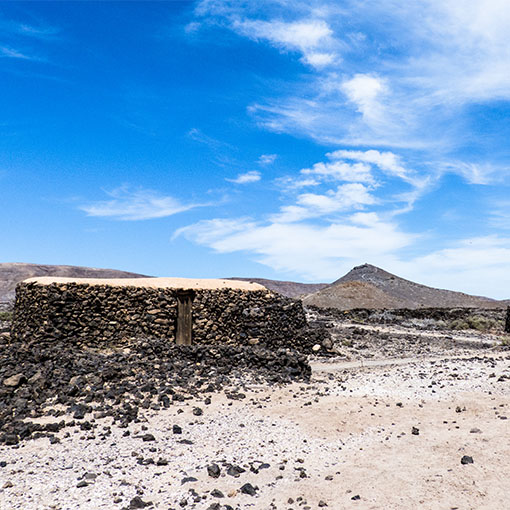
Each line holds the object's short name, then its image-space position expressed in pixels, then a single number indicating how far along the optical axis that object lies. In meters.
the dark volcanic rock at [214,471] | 6.73
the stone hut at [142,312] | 15.86
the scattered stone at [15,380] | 10.59
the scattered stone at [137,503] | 5.92
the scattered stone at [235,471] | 6.81
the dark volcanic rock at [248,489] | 6.29
